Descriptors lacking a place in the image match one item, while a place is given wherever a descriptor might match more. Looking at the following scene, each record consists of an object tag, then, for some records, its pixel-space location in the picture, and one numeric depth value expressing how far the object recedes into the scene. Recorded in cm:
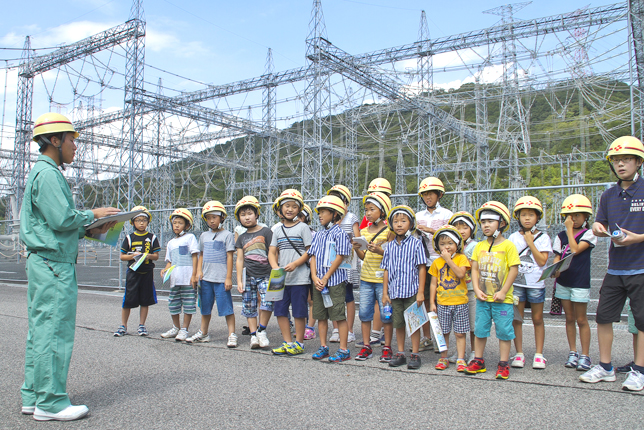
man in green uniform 331
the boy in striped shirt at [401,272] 475
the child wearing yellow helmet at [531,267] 462
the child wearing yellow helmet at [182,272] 620
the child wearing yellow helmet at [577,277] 449
